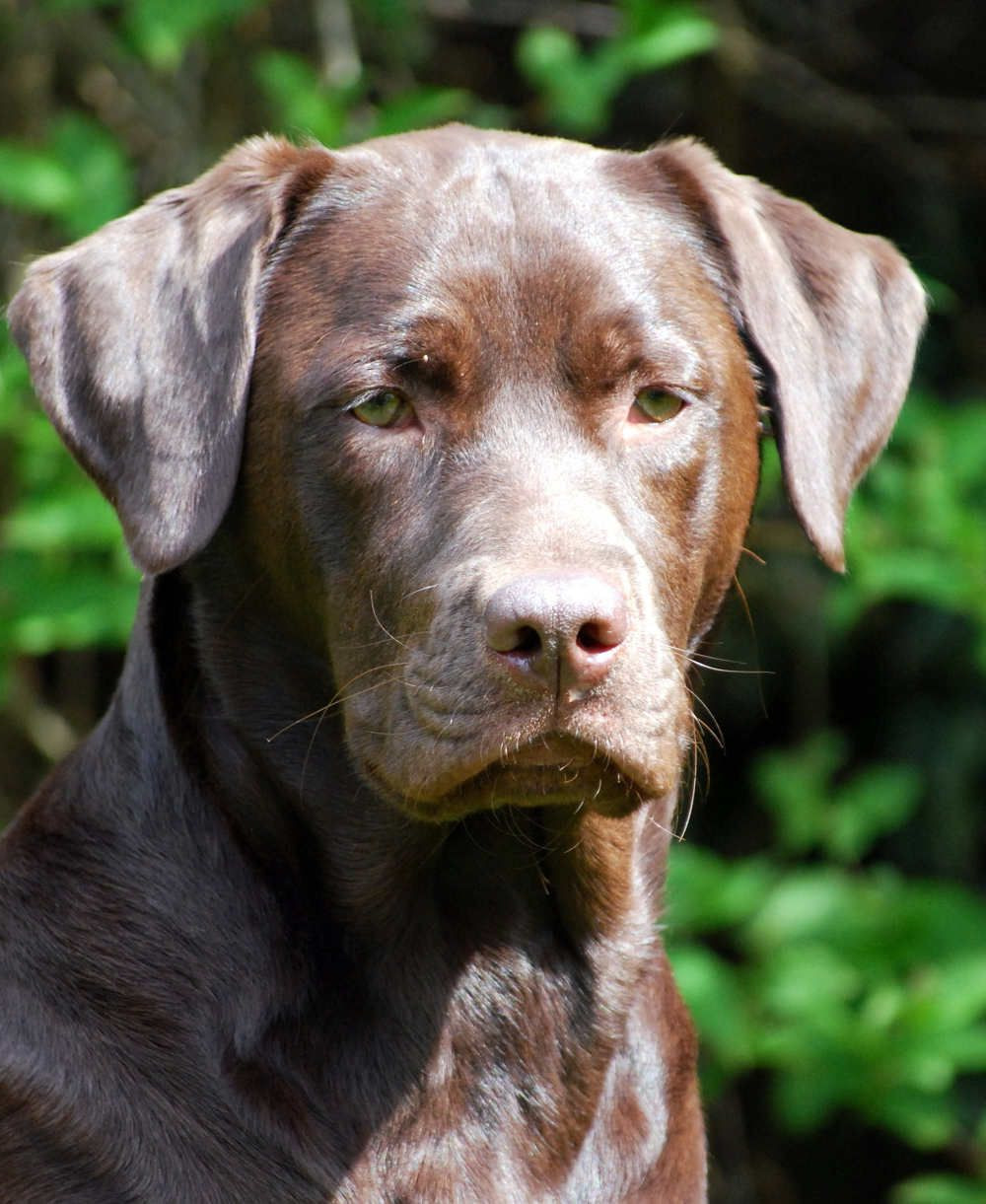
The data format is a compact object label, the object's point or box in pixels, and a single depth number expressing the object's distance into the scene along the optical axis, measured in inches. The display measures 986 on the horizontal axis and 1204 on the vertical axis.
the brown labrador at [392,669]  193.8
